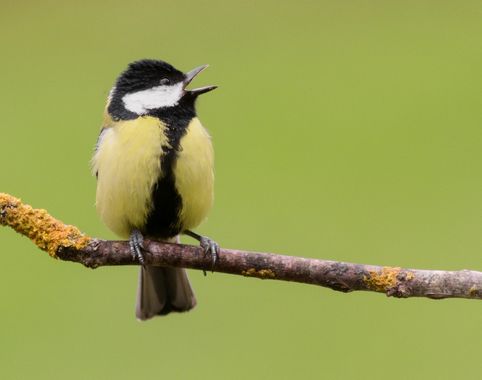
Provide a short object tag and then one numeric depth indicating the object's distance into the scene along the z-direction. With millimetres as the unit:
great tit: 6887
